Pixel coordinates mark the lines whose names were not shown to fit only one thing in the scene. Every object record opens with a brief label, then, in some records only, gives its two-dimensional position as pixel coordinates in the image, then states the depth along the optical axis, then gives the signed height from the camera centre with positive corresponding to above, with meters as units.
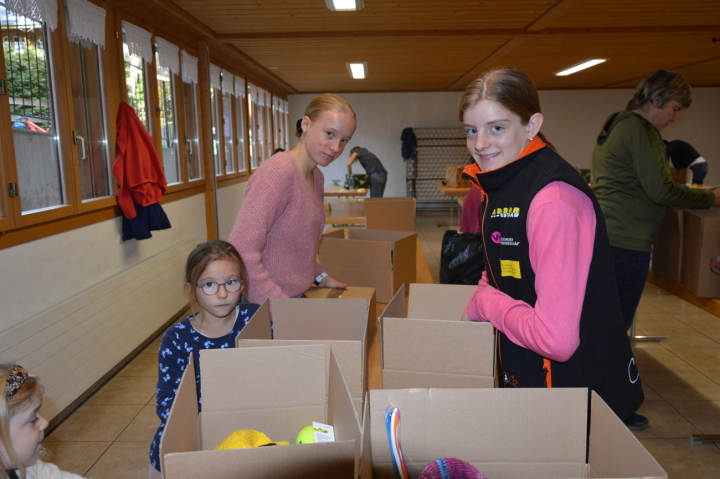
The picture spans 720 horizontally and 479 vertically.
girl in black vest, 1.01 -0.21
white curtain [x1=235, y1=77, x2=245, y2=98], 7.83 +0.96
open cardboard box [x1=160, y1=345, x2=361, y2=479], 1.00 -0.47
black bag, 3.09 -0.63
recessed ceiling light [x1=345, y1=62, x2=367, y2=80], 7.88 +1.26
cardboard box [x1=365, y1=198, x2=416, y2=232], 4.38 -0.51
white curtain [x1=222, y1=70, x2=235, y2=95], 7.21 +0.95
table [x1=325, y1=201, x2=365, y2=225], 4.64 -0.57
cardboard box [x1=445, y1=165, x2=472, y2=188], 7.45 -0.40
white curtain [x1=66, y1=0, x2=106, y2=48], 3.32 +0.84
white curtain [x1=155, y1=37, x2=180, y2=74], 4.85 +0.91
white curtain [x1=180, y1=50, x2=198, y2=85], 5.50 +0.89
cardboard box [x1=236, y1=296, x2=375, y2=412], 1.56 -0.48
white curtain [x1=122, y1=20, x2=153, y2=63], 4.16 +0.90
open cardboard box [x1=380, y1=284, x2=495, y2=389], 1.23 -0.47
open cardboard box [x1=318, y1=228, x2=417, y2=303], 2.41 -0.51
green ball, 1.04 -0.54
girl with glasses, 1.60 -0.49
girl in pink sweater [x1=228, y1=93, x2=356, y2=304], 1.72 -0.19
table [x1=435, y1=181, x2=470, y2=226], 7.26 -0.55
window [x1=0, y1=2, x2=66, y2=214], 2.86 +0.24
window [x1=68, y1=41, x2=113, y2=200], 3.57 +0.24
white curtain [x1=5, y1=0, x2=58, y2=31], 2.72 +0.76
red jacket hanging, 3.77 -0.08
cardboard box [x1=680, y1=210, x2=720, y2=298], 1.98 -0.38
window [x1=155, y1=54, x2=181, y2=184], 5.18 +0.27
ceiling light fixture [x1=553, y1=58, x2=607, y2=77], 7.74 +1.25
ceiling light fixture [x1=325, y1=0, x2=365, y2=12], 4.28 +1.17
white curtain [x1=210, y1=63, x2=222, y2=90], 6.73 +0.95
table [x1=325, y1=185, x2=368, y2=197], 6.54 -0.50
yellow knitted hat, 1.01 -0.53
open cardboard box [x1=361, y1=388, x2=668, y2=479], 0.84 -0.44
